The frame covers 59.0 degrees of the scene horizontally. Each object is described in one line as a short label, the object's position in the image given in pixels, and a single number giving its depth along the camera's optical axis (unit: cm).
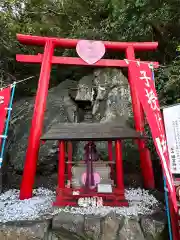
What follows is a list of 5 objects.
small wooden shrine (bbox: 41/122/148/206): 305
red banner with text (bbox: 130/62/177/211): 248
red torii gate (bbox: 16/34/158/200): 357
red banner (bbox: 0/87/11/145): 336
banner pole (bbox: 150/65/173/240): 259
